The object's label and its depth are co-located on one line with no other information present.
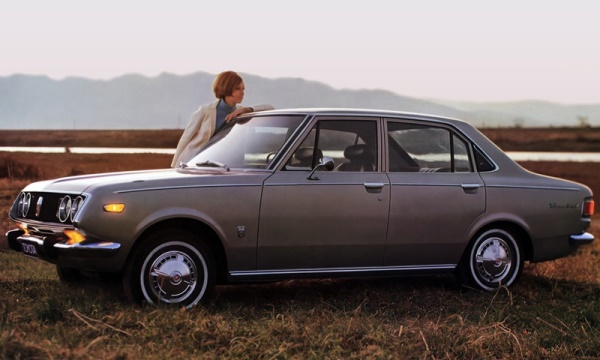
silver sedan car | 14.40
